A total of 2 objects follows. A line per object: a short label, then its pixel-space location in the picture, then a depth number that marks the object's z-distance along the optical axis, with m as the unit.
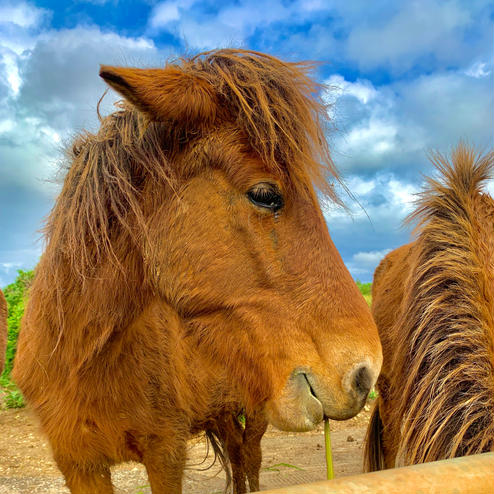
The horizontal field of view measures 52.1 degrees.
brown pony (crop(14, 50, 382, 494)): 0.61
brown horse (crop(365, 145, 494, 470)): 0.68
